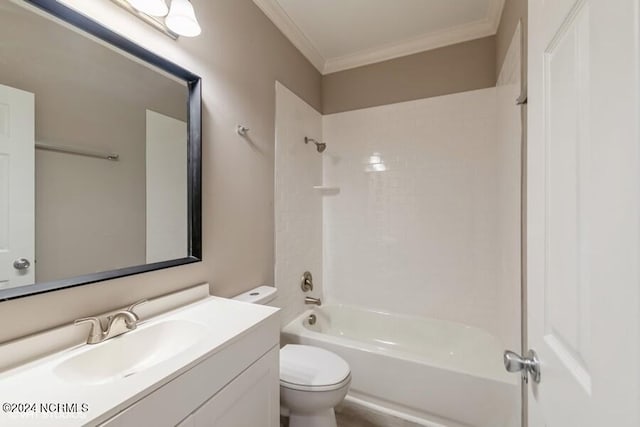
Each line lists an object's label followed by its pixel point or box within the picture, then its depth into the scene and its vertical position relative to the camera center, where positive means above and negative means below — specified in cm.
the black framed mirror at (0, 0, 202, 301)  78 +21
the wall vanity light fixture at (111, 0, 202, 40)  100 +78
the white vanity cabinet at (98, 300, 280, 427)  62 -51
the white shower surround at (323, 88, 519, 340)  198 +2
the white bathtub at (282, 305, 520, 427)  138 -97
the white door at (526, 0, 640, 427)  33 +0
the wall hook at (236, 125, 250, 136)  152 +48
